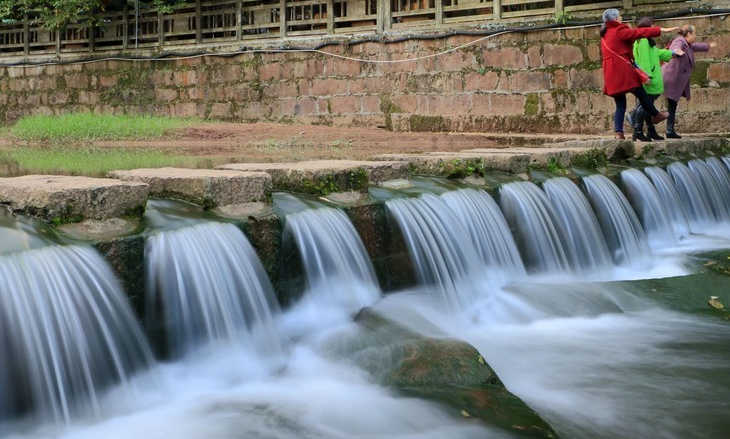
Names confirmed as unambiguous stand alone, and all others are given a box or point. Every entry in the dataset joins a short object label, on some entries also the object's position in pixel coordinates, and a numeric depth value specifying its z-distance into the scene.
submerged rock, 3.04
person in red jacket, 8.55
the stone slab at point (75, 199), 3.47
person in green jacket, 8.95
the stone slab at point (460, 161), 5.87
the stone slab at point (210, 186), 4.09
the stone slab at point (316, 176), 4.79
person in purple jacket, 9.56
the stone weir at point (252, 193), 3.50
